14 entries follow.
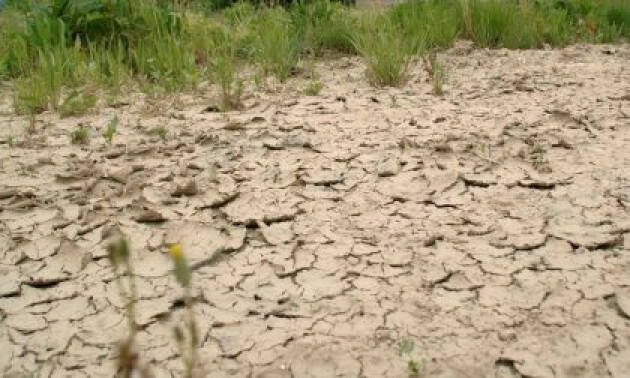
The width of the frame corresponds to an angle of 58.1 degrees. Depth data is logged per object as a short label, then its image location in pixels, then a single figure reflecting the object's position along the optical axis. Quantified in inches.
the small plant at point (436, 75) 113.9
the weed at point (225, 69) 108.8
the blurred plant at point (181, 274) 27.8
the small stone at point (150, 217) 72.4
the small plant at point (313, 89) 115.1
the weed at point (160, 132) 96.0
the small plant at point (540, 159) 82.7
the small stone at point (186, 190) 78.0
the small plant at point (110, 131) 92.9
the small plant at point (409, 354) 48.7
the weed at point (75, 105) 105.1
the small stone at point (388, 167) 83.0
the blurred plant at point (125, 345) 27.2
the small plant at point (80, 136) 93.6
